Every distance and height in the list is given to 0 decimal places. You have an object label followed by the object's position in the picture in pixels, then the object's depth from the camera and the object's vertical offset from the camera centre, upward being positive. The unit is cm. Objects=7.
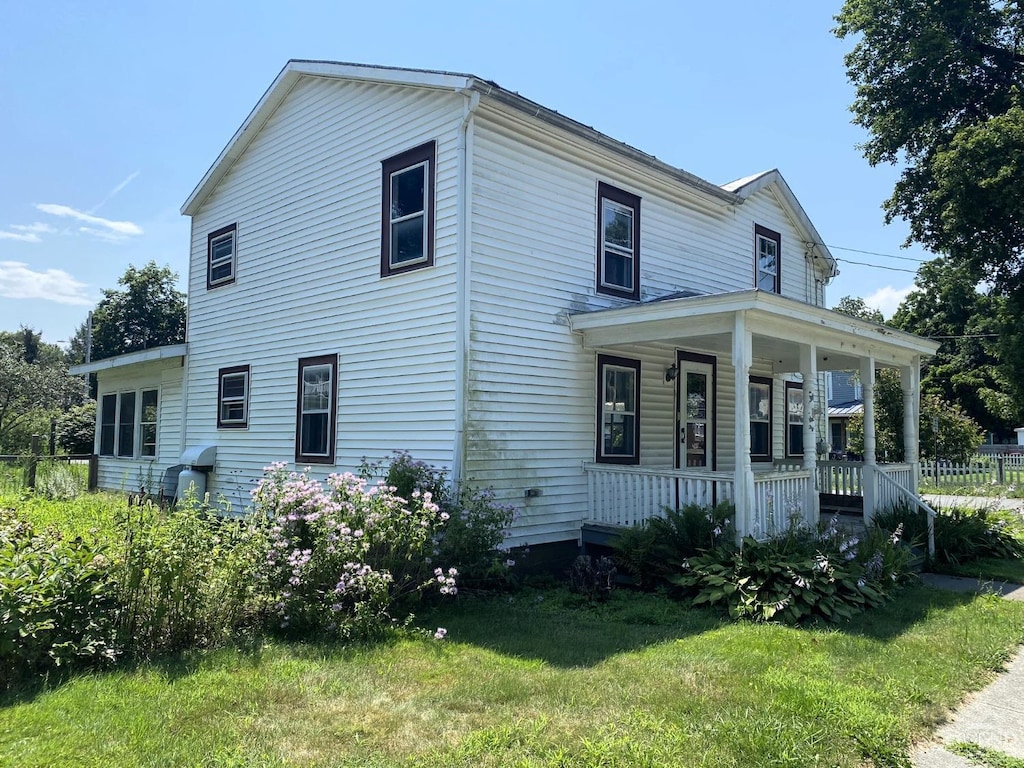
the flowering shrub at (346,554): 605 -113
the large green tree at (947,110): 1669 +871
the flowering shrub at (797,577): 700 -149
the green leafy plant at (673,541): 822 -125
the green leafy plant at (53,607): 467 -126
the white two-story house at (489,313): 898 +167
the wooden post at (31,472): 1510 -100
